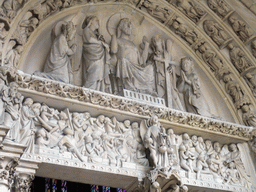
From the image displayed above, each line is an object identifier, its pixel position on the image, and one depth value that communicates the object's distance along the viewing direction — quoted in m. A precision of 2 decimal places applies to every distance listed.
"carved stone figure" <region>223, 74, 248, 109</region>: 8.01
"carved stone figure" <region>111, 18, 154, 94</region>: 7.21
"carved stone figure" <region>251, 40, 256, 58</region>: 8.03
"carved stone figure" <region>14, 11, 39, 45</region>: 6.36
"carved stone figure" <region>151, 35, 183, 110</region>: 7.62
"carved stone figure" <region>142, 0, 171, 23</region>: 8.14
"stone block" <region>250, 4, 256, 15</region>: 7.89
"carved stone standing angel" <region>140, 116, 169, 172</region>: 6.46
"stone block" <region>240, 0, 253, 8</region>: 7.90
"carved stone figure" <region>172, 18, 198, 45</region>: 8.29
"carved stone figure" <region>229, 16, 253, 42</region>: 8.01
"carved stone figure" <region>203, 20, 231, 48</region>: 8.20
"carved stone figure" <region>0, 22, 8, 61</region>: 5.87
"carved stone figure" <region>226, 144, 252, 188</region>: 7.41
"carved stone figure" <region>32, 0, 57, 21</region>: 6.71
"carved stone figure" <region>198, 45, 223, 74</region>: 8.27
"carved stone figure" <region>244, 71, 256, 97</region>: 8.04
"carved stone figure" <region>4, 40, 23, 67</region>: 6.02
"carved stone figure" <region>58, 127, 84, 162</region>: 6.06
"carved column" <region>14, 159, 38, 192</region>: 5.43
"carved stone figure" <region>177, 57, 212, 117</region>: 7.75
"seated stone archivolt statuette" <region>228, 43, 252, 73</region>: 8.09
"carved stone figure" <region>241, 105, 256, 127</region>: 7.81
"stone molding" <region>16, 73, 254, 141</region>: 6.11
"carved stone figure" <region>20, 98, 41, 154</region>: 5.75
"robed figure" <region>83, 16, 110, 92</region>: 6.93
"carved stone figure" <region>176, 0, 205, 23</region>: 8.16
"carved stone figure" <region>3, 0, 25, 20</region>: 6.07
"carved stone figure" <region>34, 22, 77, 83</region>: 6.51
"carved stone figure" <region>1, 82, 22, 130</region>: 5.49
